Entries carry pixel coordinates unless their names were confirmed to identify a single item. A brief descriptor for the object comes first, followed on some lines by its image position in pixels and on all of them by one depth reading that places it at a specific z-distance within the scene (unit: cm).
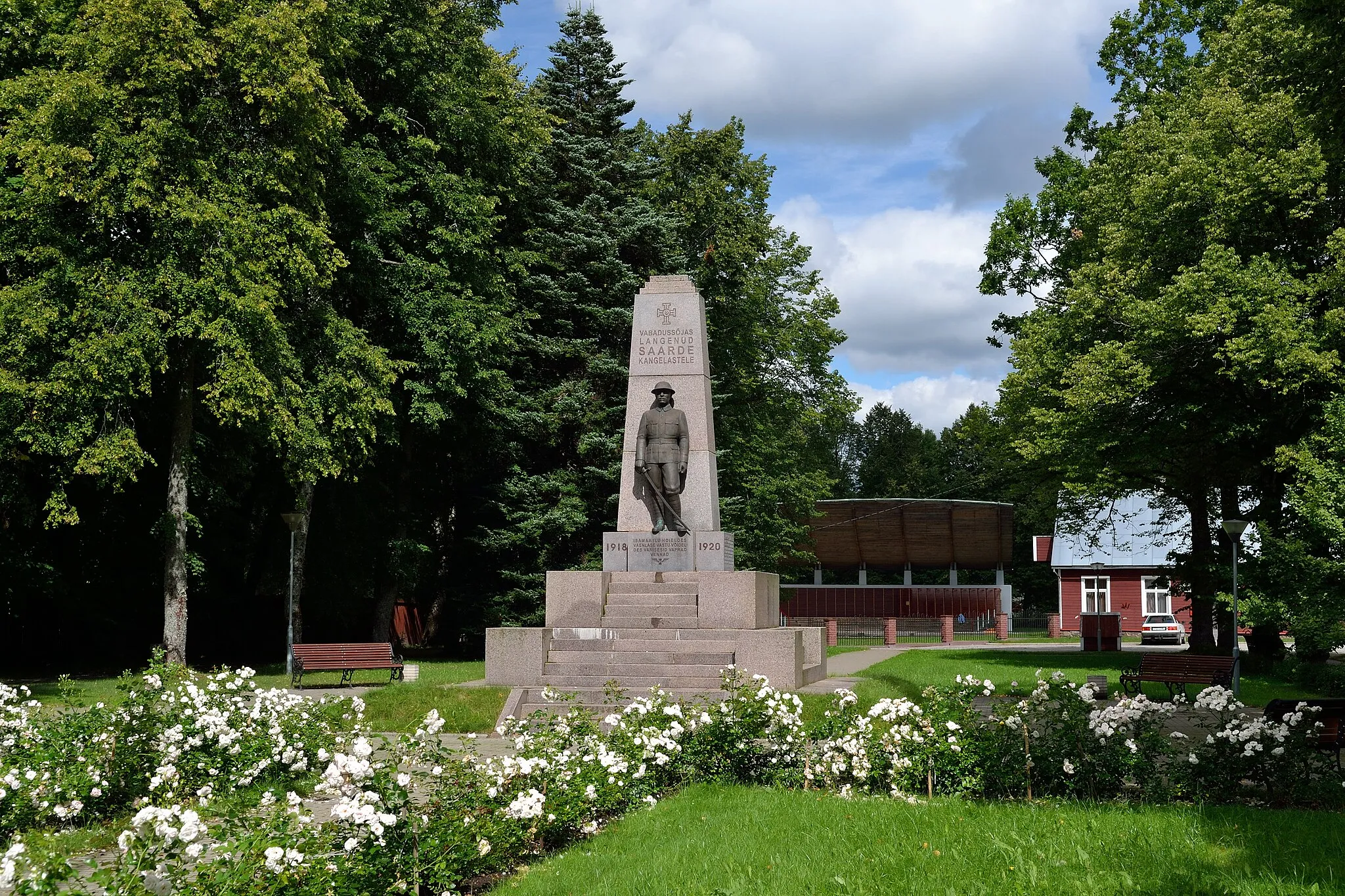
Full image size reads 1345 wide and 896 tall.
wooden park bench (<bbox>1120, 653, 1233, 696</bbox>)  1627
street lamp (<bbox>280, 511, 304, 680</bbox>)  2166
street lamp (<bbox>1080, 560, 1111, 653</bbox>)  5284
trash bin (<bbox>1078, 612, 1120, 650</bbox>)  3403
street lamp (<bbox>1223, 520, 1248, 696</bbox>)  1989
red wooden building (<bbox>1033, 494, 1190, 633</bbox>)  5316
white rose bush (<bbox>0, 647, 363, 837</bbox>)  790
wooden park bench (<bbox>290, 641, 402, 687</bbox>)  1895
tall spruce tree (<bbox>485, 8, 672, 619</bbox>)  2697
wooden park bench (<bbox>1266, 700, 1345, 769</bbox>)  967
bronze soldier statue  1852
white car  4484
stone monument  1554
